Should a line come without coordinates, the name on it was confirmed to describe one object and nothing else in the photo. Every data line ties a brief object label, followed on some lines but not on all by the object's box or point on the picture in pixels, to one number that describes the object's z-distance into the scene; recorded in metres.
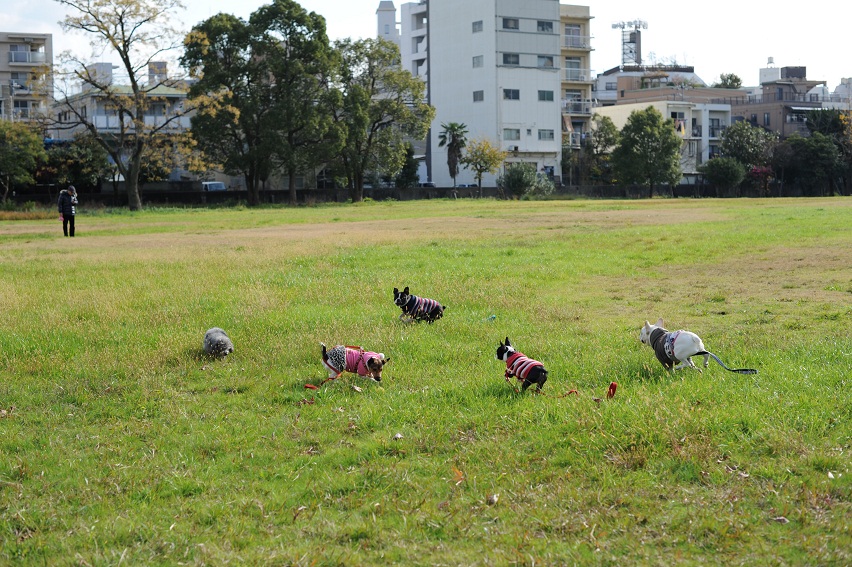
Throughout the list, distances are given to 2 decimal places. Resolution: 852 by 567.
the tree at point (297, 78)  65.62
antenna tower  133.50
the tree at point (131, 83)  54.16
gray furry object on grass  10.60
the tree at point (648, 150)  88.38
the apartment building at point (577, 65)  101.75
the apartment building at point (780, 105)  111.19
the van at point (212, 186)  81.37
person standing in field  32.12
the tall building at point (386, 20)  125.06
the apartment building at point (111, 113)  79.38
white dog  8.57
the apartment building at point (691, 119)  103.06
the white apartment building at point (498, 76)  92.62
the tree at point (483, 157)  86.25
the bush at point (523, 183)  77.81
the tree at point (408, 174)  86.38
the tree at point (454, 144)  88.12
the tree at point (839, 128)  94.44
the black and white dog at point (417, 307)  12.03
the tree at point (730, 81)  138.25
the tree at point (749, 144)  95.56
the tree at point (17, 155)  60.69
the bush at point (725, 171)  91.25
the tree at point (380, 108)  74.94
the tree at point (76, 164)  67.56
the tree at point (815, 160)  91.73
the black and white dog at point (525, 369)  8.15
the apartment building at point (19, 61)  88.50
